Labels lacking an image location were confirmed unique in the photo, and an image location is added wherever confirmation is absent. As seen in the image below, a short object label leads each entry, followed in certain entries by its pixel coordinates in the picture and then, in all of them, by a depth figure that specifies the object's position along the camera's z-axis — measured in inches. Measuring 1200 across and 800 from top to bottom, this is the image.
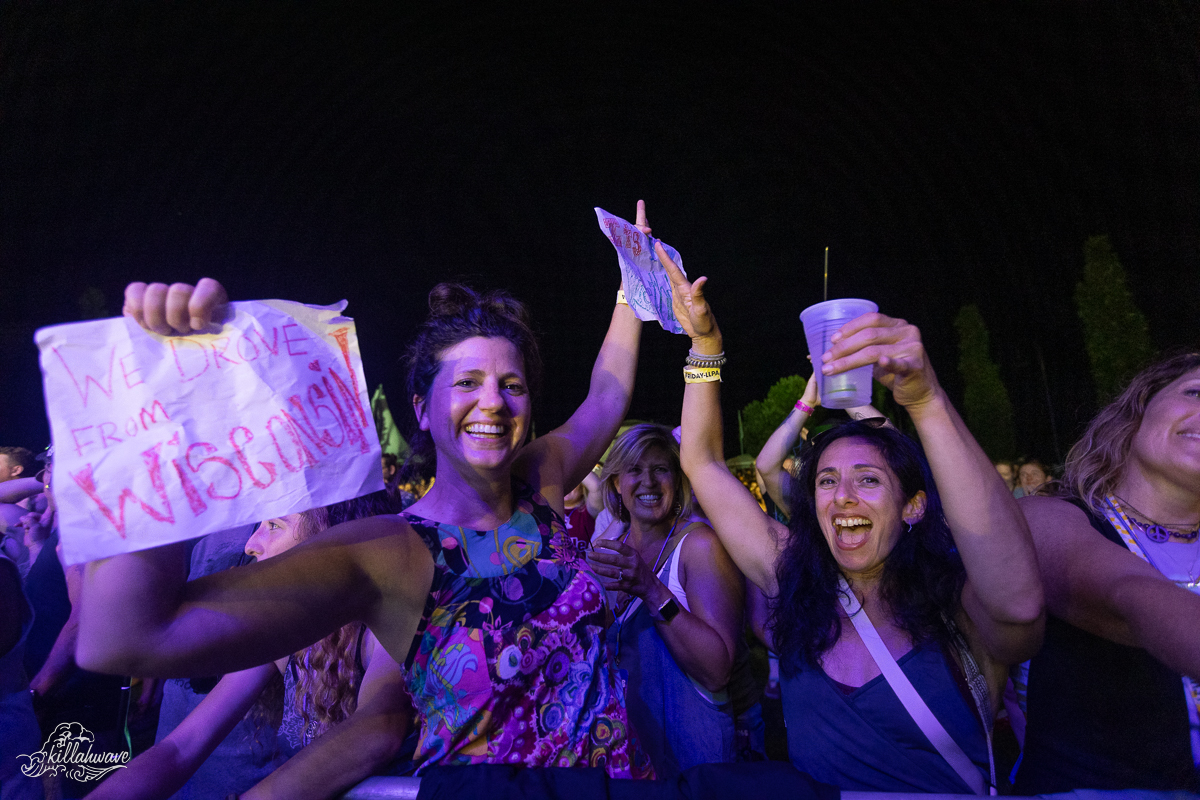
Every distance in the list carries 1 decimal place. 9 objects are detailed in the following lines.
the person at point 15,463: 136.8
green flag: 551.5
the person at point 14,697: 74.9
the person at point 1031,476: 271.4
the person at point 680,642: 79.3
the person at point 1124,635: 53.2
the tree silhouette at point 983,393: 498.9
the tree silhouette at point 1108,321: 394.3
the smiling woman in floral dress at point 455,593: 41.8
